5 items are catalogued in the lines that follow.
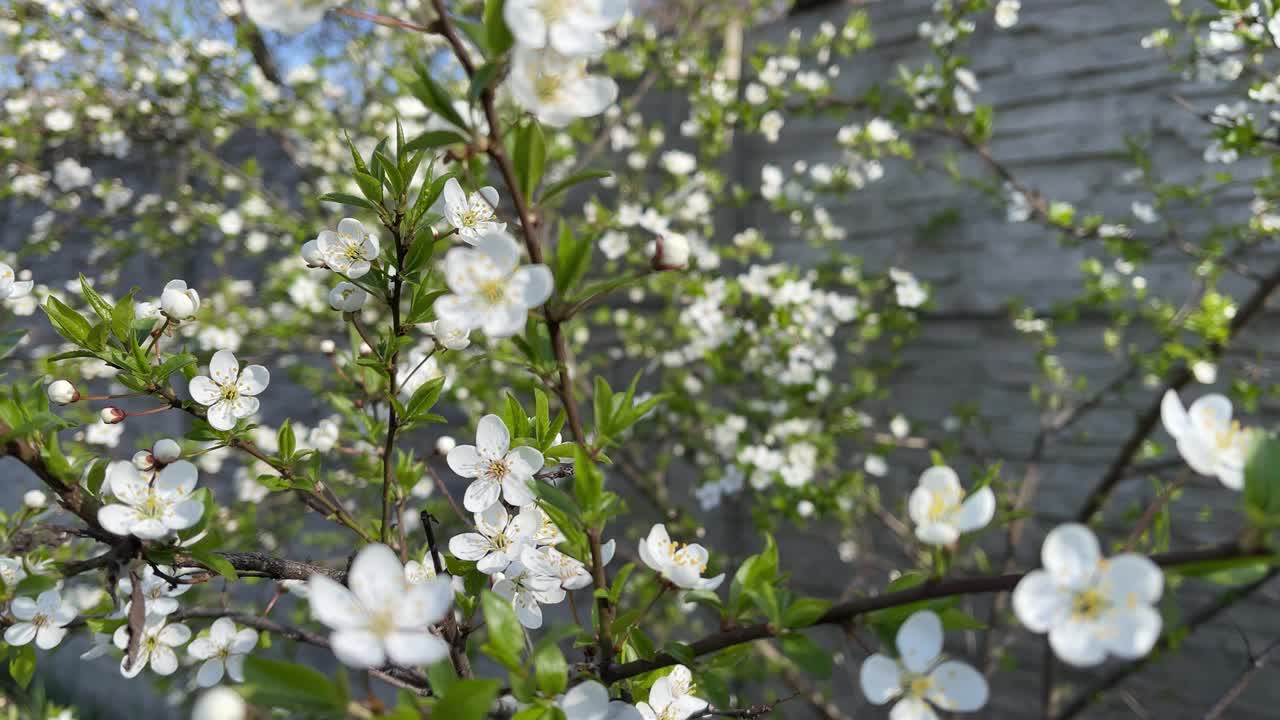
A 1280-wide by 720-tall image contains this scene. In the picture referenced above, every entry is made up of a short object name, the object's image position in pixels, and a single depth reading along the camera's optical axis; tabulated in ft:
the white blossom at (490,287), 0.54
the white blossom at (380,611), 0.49
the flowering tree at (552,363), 0.54
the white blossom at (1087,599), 0.49
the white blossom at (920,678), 0.53
